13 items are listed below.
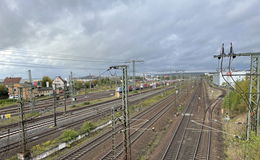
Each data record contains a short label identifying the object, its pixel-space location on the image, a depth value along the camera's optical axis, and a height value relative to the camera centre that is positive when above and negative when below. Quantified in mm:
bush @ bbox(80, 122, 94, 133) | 22034 -7392
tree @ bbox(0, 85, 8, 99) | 60531 -5655
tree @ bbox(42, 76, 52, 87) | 82812 -1926
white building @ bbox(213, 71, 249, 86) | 98000 -5319
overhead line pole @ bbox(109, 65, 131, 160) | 11820 -1577
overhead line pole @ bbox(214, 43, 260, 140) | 14227 +345
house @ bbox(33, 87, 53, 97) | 64031 -7057
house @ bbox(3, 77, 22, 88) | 80450 -1533
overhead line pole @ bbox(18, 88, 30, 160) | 14898 -6276
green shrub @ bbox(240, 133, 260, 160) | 10988 -6185
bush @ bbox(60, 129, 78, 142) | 19172 -7315
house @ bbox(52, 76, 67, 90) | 88612 -2165
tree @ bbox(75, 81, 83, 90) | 94662 -5890
